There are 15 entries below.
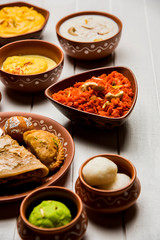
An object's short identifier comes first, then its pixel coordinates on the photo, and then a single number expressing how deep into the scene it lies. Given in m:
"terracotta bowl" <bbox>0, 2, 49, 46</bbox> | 2.86
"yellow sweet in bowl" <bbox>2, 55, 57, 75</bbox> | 2.47
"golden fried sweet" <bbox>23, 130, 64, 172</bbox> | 1.90
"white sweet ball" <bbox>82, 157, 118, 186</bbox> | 1.66
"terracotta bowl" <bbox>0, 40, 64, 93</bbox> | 2.41
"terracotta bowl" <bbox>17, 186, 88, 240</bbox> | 1.45
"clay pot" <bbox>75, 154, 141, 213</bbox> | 1.62
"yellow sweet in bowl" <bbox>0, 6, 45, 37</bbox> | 2.92
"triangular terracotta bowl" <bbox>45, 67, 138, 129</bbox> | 2.07
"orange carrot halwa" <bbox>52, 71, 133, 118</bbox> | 2.15
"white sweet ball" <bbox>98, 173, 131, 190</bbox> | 1.69
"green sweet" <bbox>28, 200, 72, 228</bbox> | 1.50
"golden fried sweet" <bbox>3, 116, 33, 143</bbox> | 2.04
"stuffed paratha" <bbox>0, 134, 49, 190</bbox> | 1.75
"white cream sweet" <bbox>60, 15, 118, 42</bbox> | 2.77
